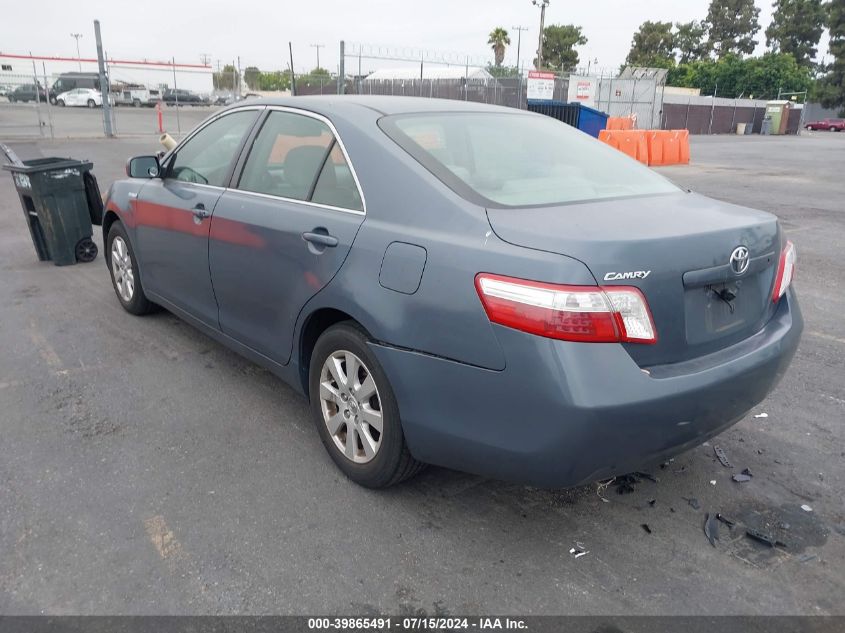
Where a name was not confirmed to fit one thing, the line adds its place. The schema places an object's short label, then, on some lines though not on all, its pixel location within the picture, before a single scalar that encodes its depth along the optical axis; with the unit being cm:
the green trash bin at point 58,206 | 672
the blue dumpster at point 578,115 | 2200
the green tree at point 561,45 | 7712
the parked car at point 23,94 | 4062
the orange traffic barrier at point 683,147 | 2050
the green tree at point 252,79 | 6651
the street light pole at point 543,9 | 4622
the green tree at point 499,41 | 6600
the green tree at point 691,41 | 8244
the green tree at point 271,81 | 7294
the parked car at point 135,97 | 4622
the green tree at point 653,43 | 8150
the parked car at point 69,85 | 4262
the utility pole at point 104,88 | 2148
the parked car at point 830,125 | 5869
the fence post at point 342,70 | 2092
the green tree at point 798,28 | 7962
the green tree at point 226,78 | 5678
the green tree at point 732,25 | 8544
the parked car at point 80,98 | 4194
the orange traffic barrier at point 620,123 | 2531
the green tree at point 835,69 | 7138
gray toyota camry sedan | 229
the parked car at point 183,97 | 4625
